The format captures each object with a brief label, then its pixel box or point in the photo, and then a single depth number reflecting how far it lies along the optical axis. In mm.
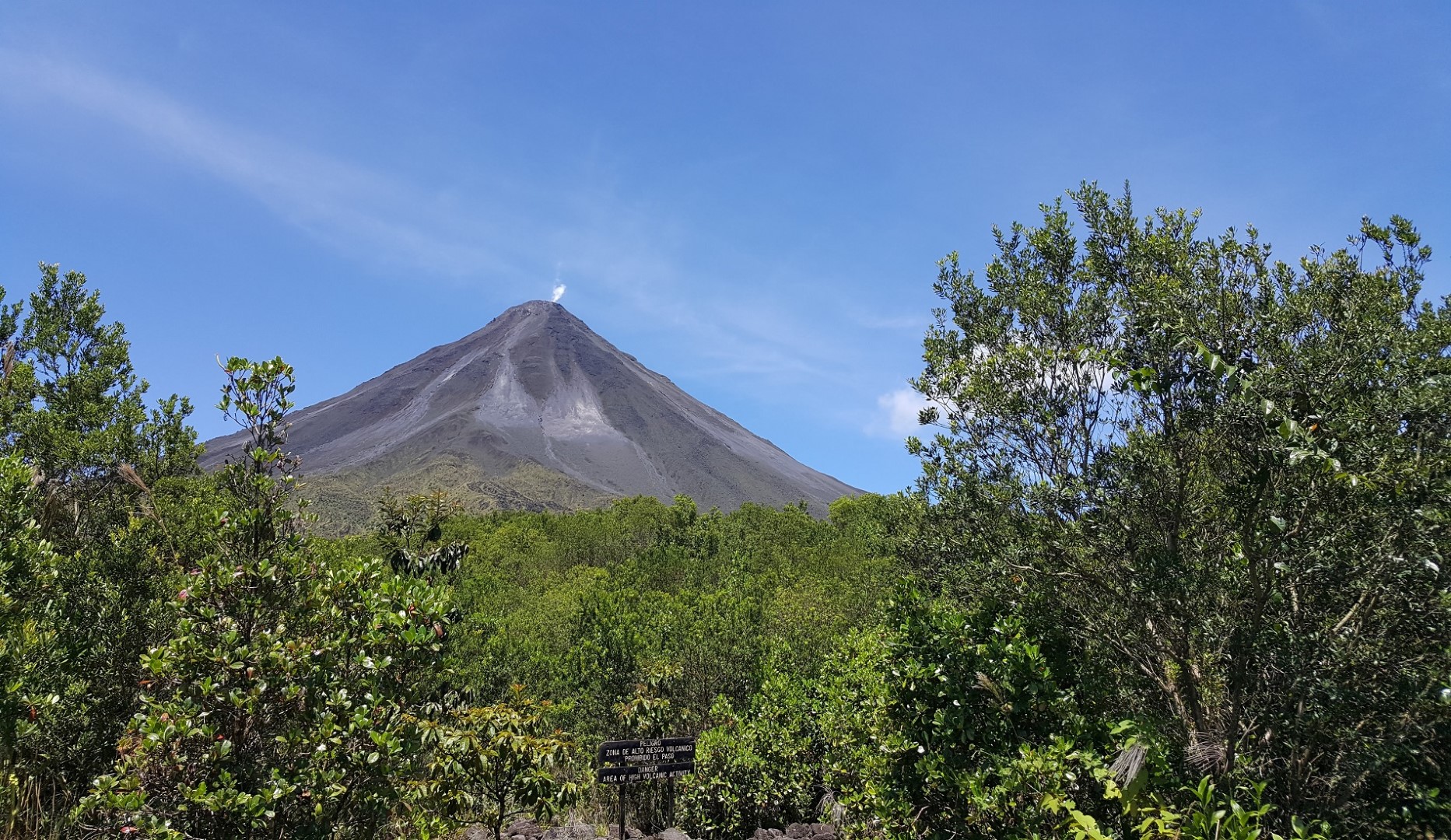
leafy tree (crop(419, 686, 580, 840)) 6867
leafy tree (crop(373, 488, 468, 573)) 10625
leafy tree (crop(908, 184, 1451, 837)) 3947
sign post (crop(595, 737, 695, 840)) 8633
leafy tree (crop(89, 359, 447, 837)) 4391
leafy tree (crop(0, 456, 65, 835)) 5211
